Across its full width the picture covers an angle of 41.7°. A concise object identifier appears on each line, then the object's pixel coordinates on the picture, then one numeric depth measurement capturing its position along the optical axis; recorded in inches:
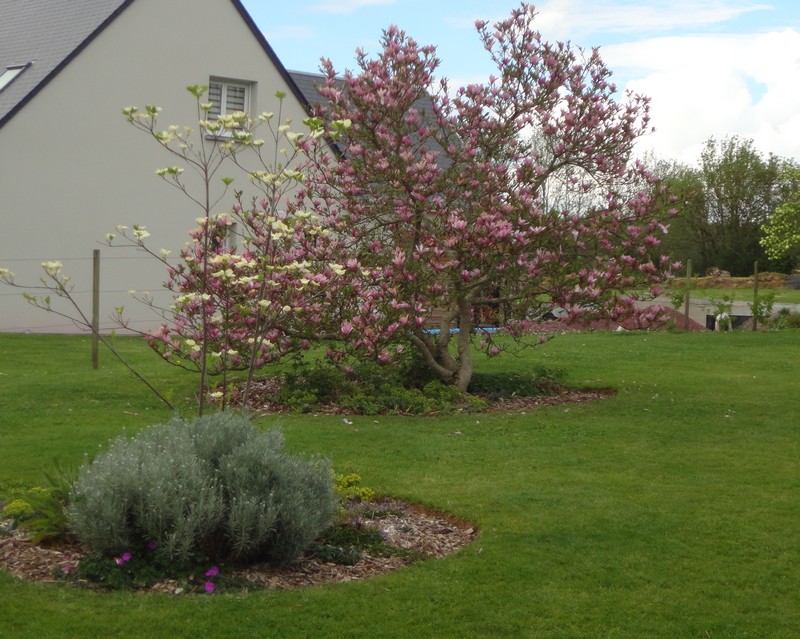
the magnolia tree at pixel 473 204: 458.9
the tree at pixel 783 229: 1256.2
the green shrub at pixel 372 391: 472.1
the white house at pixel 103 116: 861.8
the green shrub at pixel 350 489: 285.2
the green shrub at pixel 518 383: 516.7
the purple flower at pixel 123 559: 223.8
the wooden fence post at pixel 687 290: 924.6
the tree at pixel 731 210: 2006.6
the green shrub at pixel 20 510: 259.9
